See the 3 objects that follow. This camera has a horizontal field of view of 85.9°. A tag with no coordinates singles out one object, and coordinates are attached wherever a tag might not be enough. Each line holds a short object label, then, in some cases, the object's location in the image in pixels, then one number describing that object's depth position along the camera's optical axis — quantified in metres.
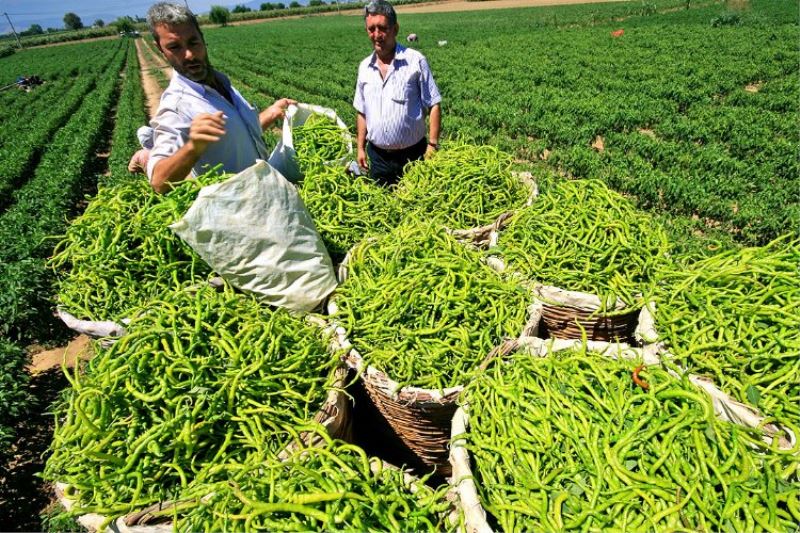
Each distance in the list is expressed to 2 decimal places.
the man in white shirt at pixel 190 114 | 2.70
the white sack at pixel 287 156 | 3.58
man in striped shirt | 4.32
